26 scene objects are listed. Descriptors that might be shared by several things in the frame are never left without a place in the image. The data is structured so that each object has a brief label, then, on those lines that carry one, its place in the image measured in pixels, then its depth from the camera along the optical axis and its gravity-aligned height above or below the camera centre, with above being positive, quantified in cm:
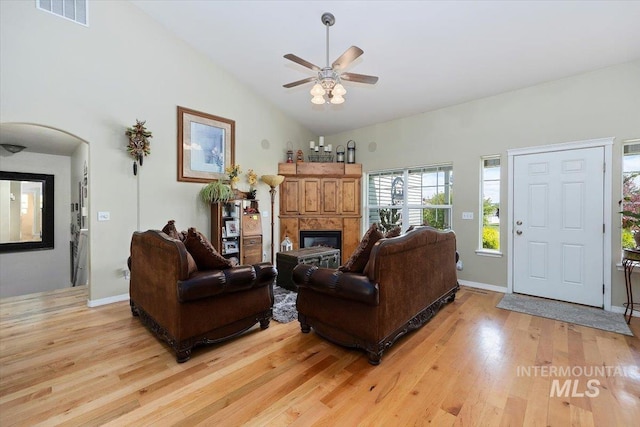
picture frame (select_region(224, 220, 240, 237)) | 470 -30
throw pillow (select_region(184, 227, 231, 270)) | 247 -38
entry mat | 301 -124
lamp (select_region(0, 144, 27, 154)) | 489 +112
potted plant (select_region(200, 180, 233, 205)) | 446 +29
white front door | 356 -20
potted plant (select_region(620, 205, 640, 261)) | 300 -20
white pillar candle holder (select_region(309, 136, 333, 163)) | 600 +131
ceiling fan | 280 +141
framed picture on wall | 443 +109
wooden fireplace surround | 577 +22
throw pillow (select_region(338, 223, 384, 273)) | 242 -37
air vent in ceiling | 323 +241
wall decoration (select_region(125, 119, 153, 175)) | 382 +95
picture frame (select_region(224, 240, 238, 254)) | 472 -62
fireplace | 582 -58
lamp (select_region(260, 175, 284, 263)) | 527 +54
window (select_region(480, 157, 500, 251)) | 438 +10
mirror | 532 -2
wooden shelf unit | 462 -37
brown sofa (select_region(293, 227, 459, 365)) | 221 -75
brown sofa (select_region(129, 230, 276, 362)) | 225 -78
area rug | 316 -120
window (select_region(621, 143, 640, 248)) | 337 +39
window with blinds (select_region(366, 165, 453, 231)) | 496 +26
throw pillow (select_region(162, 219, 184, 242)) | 305 -23
